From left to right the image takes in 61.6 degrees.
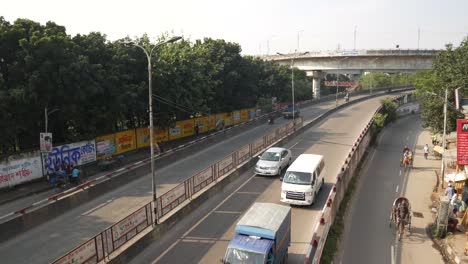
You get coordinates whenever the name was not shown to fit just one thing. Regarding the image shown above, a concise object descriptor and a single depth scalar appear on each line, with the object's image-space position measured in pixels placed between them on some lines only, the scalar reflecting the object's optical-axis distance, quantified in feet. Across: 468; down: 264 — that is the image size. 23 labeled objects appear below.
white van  67.10
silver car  86.74
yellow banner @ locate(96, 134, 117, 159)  102.72
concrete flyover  210.59
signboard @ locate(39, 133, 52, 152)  83.66
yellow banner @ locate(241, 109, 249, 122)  191.52
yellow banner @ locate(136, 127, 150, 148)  118.73
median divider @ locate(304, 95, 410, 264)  49.55
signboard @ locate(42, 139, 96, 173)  88.53
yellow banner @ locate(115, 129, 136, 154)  110.11
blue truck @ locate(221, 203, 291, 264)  41.81
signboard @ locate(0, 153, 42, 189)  78.33
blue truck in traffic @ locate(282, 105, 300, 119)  191.33
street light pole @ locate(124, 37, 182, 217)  58.63
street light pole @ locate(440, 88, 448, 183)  95.76
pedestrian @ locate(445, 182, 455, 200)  73.22
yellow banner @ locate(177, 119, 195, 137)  140.87
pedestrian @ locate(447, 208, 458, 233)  66.25
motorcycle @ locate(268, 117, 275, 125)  175.11
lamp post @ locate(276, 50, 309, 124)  267.88
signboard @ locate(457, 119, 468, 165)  74.69
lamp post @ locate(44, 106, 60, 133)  86.99
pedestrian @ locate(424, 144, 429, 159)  138.92
